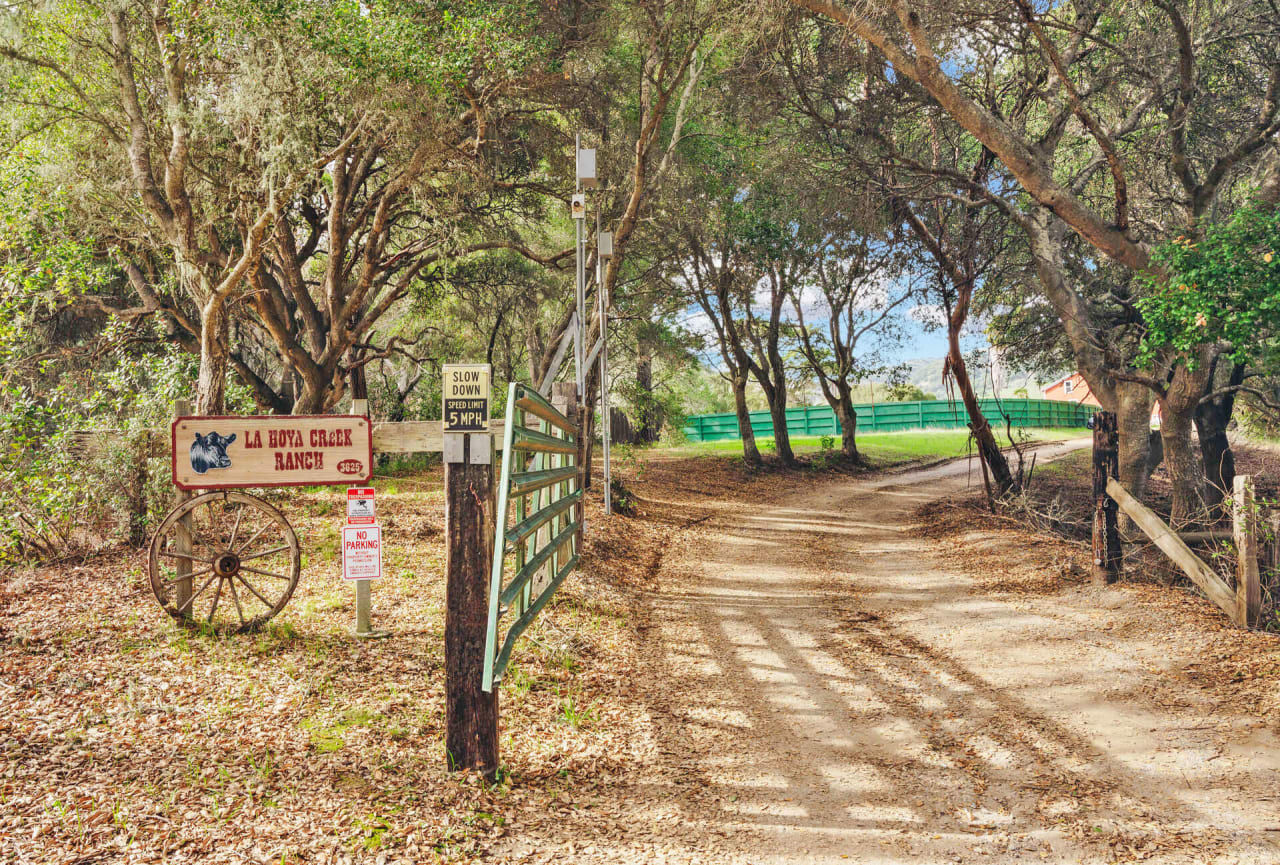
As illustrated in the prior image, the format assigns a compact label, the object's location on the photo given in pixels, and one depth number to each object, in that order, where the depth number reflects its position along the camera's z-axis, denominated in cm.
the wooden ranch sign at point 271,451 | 566
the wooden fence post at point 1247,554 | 647
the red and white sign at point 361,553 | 600
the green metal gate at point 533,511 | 427
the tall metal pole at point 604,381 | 1115
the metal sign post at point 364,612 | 621
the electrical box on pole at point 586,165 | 995
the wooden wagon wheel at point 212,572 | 604
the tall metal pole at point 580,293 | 1020
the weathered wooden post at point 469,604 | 426
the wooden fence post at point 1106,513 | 827
